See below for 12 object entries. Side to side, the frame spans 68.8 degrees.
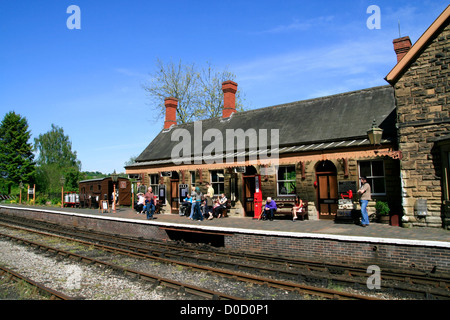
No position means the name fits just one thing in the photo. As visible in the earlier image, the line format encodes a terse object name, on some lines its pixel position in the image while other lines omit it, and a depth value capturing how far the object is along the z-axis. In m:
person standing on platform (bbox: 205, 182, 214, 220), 15.44
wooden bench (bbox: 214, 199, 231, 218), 16.45
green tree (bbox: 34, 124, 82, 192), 63.69
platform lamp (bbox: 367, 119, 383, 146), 11.16
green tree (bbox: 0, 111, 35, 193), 44.25
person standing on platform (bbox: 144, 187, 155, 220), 15.58
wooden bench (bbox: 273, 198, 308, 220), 14.06
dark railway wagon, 27.41
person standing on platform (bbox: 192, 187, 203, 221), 14.49
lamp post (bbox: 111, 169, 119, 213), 20.49
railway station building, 10.59
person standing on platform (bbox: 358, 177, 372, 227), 11.08
